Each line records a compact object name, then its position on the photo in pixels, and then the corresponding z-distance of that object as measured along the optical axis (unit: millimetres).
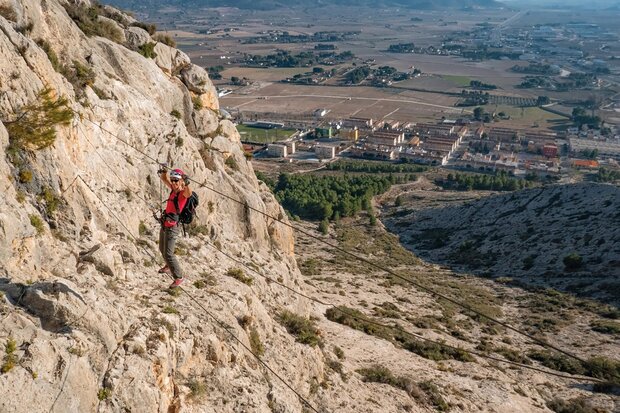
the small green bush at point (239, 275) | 18516
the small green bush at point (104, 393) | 9898
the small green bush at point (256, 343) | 15492
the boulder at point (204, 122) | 27516
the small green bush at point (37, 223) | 12305
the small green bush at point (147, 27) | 29959
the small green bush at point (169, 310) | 12736
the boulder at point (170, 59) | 27984
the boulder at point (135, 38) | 26984
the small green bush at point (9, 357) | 8531
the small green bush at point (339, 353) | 20150
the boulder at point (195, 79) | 29031
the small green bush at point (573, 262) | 42406
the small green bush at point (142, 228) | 16859
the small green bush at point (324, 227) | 58875
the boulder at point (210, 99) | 29516
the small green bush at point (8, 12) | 16422
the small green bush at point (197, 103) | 27984
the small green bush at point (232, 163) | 28266
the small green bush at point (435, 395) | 18422
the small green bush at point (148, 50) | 26922
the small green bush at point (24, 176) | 12961
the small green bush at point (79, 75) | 18312
